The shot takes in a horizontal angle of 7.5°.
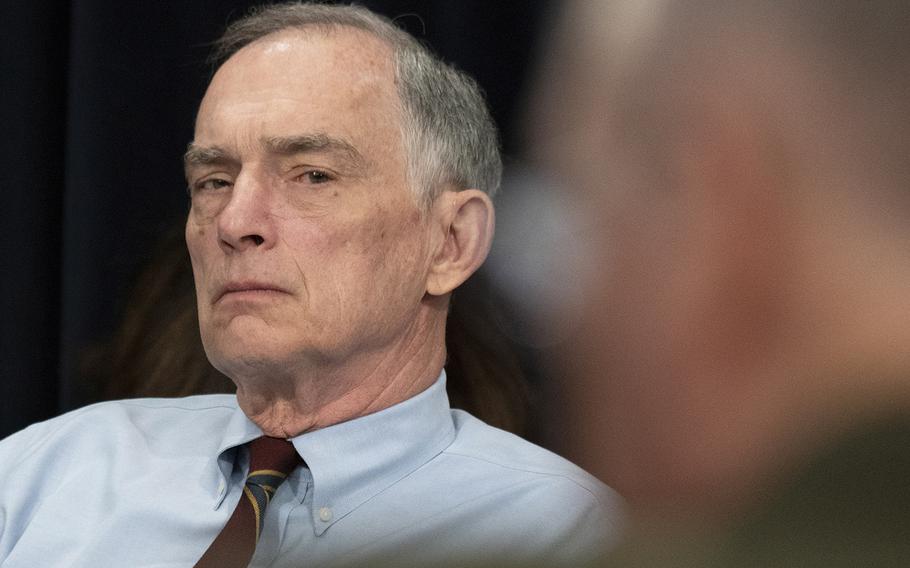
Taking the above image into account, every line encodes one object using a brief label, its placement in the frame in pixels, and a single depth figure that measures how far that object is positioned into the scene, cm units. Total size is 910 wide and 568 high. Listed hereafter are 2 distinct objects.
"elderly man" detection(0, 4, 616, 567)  408
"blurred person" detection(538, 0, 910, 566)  157
